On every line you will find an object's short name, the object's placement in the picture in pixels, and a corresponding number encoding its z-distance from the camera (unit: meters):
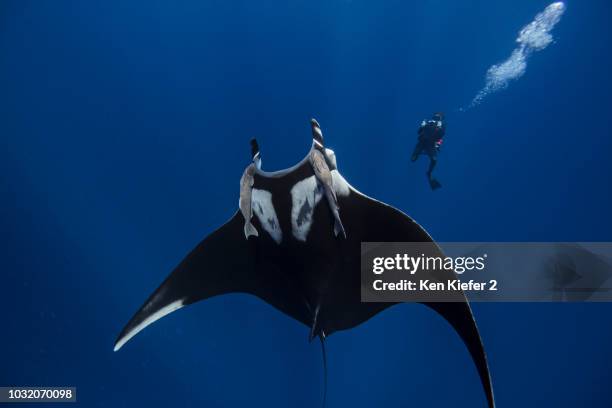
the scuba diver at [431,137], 9.09
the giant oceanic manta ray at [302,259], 3.06
